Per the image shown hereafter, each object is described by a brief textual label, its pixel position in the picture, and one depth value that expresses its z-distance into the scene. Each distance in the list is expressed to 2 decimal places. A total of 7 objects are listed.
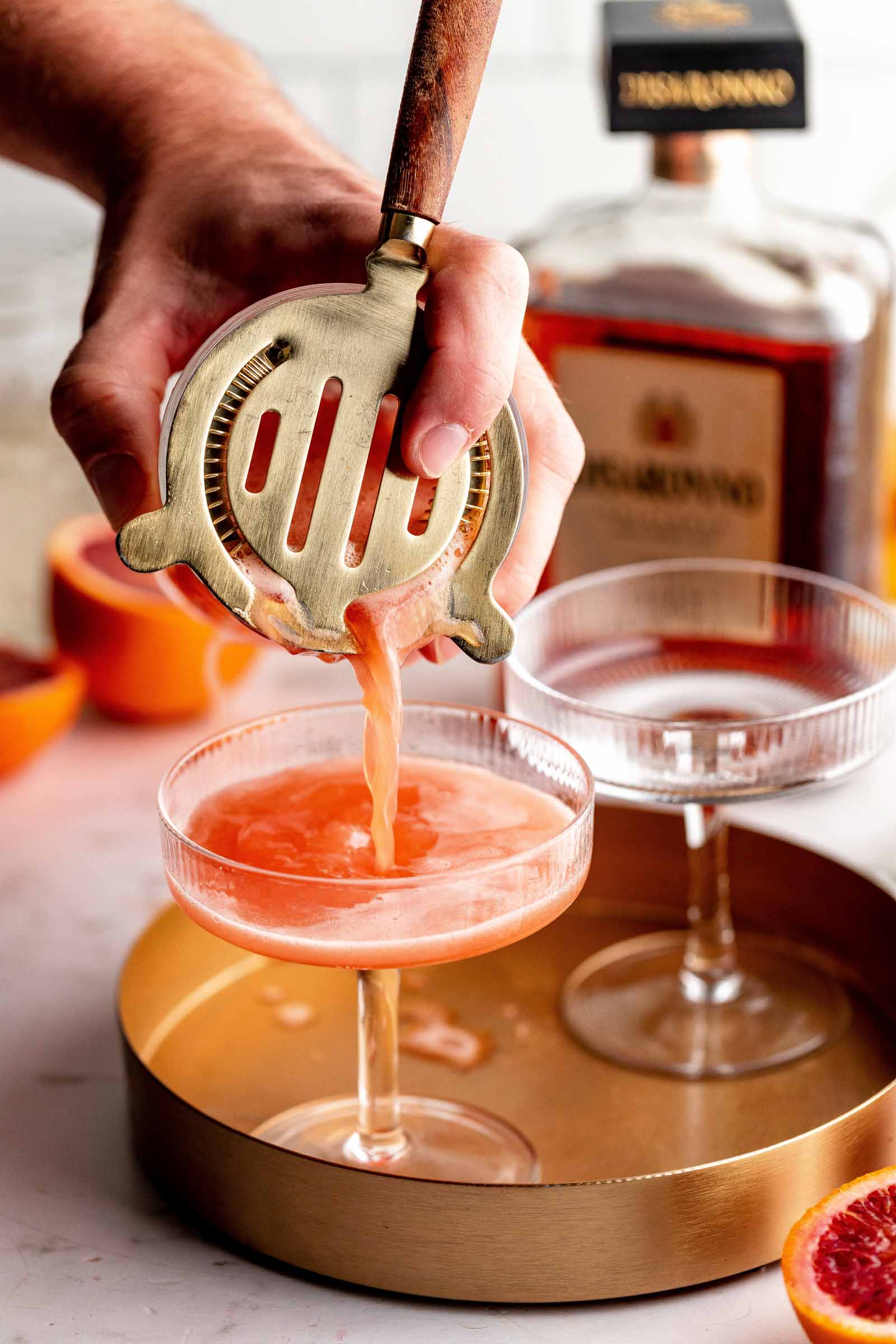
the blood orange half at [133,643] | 0.84
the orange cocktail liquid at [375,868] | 0.59
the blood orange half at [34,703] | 0.81
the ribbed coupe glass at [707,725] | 0.67
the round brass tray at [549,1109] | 0.59
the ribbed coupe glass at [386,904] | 0.59
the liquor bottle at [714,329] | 0.80
